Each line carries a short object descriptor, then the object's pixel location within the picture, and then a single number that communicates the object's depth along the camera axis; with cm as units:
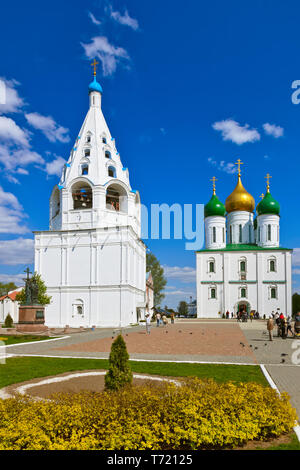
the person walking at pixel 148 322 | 2449
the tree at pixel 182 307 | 11005
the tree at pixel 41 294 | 3456
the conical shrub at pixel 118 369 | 779
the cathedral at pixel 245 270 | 4959
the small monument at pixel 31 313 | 2495
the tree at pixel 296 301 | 7356
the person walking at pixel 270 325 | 1928
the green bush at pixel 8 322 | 2865
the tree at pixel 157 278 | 6644
